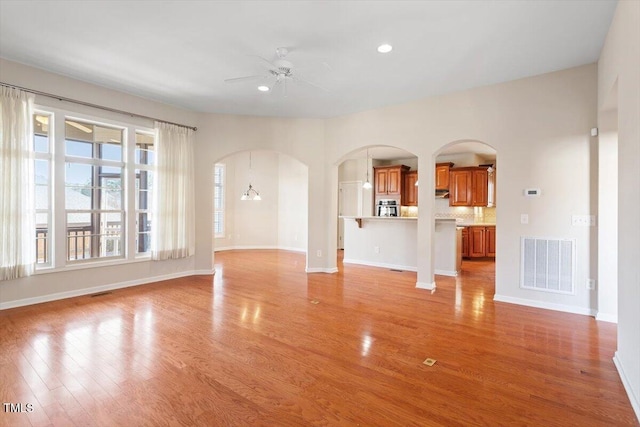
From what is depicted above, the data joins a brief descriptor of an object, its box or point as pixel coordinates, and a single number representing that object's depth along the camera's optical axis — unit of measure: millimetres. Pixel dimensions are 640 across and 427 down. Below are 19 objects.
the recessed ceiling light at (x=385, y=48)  3613
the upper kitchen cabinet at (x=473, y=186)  8844
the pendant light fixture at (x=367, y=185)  9471
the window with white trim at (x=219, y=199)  10164
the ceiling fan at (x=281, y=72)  3742
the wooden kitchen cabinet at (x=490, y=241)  8672
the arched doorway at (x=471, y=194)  8680
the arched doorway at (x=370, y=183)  9875
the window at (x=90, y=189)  4488
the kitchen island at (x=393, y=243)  6414
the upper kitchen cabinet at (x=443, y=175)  9203
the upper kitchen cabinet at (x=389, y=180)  9852
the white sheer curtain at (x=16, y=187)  3941
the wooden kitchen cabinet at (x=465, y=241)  8695
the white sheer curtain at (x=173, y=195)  5590
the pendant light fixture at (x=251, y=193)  10445
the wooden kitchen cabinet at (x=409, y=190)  9820
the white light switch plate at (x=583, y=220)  3975
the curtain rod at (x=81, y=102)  4142
